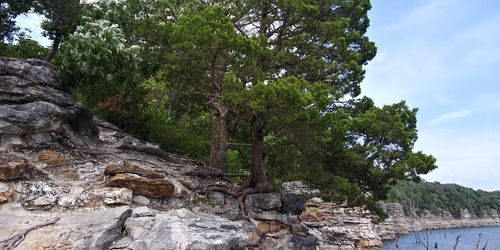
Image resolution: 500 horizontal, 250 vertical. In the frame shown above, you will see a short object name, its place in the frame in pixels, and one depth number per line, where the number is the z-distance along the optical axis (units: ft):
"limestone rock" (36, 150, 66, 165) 32.91
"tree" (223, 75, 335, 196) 32.63
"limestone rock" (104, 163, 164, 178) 32.71
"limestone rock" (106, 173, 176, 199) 31.98
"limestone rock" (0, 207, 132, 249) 24.76
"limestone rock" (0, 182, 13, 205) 27.40
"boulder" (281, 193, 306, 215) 42.60
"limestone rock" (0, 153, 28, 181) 28.48
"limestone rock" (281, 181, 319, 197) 61.63
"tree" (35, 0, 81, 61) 46.73
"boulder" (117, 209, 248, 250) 26.40
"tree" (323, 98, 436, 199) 44.37
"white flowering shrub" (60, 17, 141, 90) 36.11
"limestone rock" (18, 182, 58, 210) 28.14
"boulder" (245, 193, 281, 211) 41.01
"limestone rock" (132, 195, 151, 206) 32.71
